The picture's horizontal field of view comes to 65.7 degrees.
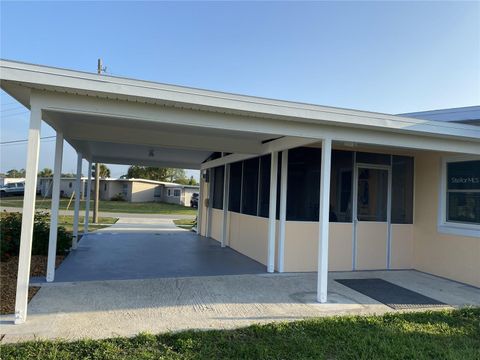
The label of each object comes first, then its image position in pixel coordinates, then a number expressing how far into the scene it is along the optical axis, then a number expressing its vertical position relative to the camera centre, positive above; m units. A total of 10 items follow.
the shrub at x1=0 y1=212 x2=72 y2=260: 7.55 -1.10
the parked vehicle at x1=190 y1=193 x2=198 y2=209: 37.49 -0.60
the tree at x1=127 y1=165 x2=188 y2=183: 50.56 +2.62
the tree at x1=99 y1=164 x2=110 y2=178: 41.56 +2.32
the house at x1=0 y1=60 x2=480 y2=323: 4.42 +0.72
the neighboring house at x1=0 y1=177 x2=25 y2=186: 39.91 +0.63
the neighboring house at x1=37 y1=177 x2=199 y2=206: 40.03 +0.19
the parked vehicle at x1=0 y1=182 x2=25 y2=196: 36.34 -0.27
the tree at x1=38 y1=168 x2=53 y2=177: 49.15 +2.21
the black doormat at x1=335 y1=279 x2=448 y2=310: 5.53 -1.48
